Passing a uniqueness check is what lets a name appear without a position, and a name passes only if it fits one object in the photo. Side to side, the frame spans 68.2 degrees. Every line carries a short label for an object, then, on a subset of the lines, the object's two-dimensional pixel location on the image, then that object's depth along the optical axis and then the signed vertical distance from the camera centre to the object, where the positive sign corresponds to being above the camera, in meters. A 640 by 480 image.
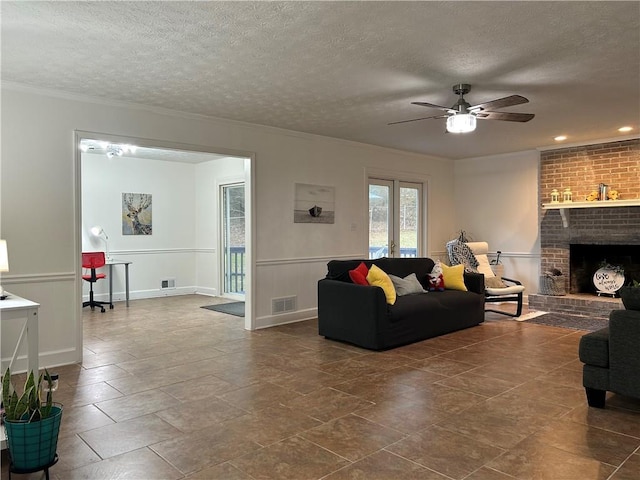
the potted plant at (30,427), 2.17 -0.88
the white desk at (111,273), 7.42 -0.58
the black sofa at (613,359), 2.97 -0.80
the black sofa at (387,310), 4.68 -0.80
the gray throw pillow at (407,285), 5.32 -0.56
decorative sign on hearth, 6.61 -0.62
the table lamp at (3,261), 3.35 -0.17
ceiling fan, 3.95 +1.03
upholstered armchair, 6.38 -0.49
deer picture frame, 8.20 +0.41
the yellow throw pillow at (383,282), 4.83 -0.47
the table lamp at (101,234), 7.73 +0.05
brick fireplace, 6.48 +0.16
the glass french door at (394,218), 7.48 +0.29
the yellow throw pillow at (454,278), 5.90 -0.53
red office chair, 6.88 -0.42
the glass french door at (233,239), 8.40 -0.04
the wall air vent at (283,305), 5.98 -0.88
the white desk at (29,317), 2.85 -0.49
